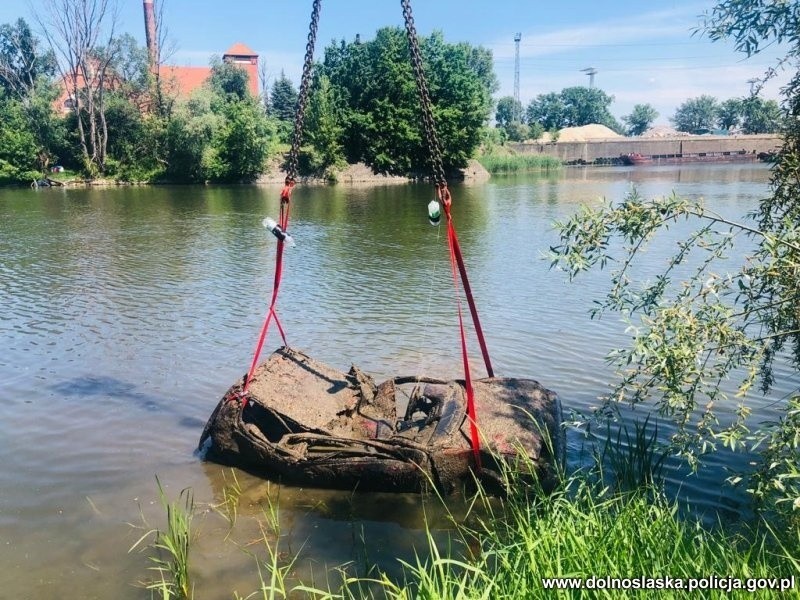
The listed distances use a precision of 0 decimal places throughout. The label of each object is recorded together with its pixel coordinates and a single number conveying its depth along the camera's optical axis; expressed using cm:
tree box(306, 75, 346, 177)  5500
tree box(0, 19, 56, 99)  6631
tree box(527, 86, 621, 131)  13350
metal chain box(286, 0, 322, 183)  541
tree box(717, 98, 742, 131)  11564
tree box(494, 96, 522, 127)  13038
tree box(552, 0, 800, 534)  419
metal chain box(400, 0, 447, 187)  495
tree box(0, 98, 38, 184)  5112
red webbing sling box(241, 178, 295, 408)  580
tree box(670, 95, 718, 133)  13775
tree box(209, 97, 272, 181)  5297
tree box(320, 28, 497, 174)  5681
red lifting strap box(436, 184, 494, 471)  499
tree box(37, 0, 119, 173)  5212
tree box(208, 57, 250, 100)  6762
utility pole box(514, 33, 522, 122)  10108
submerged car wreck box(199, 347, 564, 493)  507
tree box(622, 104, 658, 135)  14262
